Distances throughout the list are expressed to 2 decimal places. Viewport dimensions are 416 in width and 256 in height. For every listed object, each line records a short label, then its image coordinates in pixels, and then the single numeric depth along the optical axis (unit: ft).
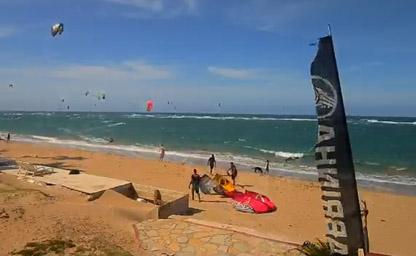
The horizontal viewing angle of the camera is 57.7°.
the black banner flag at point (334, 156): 13.91
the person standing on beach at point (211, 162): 72.90
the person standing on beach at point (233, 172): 60.67
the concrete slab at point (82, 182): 36.60
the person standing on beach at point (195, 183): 48.85
